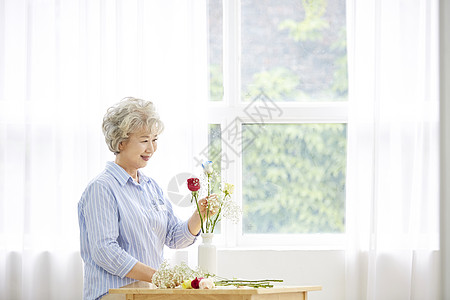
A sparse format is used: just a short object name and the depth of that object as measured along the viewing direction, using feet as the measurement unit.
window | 12.05
